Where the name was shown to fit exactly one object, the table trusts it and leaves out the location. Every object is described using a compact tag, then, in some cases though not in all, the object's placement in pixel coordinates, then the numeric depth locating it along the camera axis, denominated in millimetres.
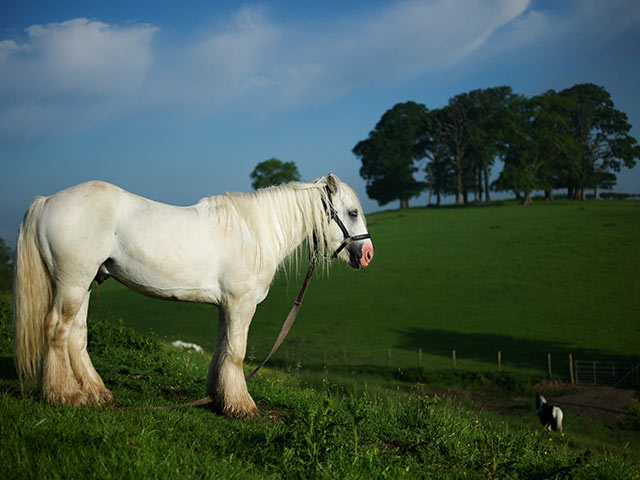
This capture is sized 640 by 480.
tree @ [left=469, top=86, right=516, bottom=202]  70625
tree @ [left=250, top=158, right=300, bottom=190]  84519
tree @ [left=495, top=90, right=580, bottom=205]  65562
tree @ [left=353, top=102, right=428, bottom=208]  79188
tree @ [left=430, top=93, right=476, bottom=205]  75500
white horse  4598
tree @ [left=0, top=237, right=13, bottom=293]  38131
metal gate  20906
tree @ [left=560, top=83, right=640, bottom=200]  68875
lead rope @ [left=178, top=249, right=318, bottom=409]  5633
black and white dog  14773
